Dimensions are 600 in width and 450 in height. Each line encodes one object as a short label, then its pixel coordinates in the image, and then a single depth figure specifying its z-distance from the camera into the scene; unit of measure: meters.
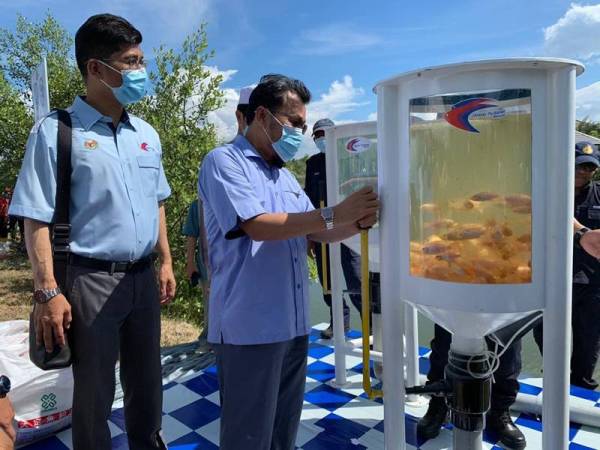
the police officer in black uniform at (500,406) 2.36
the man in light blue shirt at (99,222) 1.70
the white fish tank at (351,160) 2.74
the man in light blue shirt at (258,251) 1.55
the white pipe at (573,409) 2.51
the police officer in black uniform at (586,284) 3.15
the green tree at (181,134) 5.69
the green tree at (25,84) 8.05
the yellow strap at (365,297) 1.71
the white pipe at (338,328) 3.05
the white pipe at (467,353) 1.59
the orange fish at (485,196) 1.38
